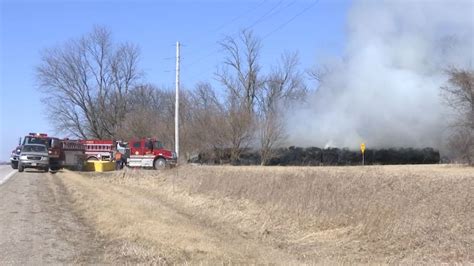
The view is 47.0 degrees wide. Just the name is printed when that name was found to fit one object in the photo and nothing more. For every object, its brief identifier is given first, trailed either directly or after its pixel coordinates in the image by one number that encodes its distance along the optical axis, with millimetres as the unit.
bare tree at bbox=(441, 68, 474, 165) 35859
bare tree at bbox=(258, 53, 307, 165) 45812
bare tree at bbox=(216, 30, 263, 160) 46156
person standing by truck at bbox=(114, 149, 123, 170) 45762
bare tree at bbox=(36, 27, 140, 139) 78250
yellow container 43472
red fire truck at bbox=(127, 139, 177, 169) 40719
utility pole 42469
